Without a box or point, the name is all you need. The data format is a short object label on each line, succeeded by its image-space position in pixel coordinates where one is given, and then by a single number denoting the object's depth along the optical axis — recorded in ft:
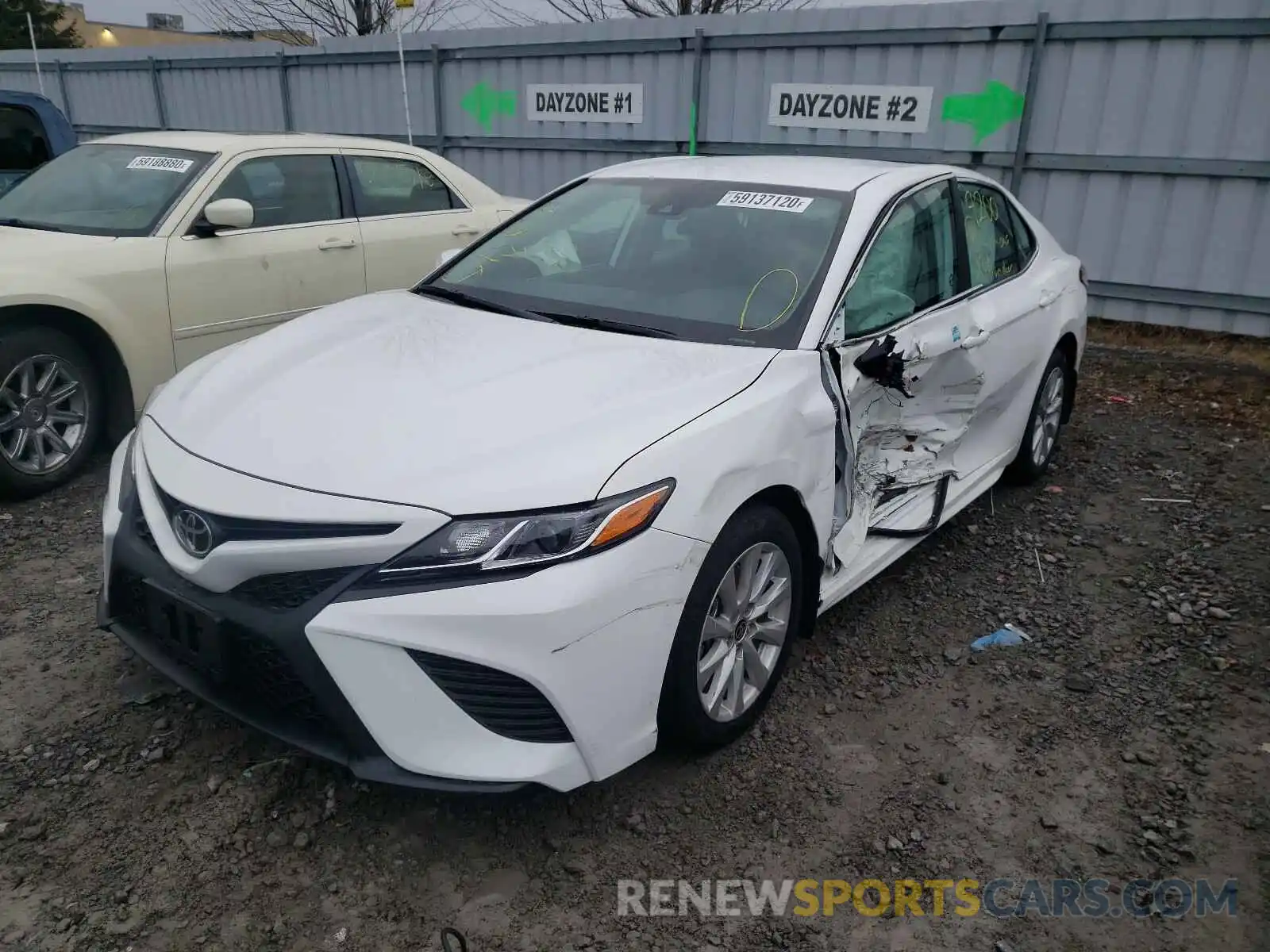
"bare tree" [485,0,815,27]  61.98
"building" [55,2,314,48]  143.54
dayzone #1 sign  32.07
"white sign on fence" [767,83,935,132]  27.12
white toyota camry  7.14
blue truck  23.43
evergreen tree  110.93
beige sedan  14.43
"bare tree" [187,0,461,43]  70.54
